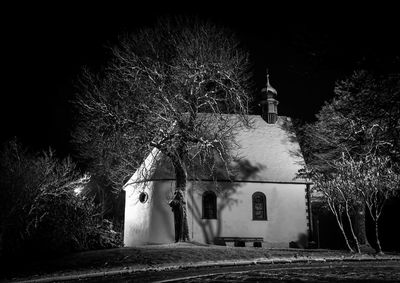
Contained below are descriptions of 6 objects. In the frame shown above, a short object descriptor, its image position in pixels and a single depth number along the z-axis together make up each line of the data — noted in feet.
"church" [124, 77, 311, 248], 85.92
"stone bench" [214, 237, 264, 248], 84.69
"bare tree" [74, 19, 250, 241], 68.28
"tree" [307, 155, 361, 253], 63.93
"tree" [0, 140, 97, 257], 81.87
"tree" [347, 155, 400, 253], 62.54
